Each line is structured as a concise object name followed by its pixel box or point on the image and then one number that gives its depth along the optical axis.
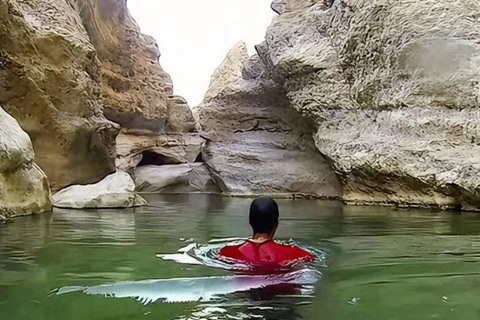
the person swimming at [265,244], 3.29
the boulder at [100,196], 9.35
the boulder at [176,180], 17.82
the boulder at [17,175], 7.16
